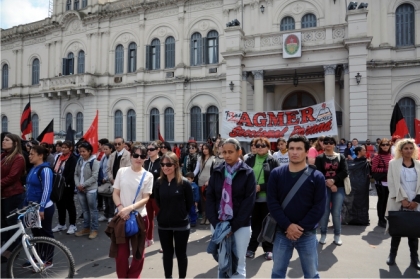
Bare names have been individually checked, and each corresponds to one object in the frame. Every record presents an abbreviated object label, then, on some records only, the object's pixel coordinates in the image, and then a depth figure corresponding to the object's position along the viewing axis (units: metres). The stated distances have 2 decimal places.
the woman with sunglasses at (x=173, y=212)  3.89
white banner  10.97
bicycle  4.02
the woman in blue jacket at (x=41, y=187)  4.72
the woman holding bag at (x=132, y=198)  3.77
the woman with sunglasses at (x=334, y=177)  5.75
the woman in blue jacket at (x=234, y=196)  3.55
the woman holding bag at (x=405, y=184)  4.71
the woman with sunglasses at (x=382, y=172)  6.96
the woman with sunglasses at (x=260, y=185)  5.24
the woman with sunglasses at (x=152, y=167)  5.52
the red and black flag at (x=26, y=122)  11.59
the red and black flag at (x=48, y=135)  10.79
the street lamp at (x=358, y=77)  14.16
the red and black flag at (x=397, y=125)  9.02
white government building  15.05
